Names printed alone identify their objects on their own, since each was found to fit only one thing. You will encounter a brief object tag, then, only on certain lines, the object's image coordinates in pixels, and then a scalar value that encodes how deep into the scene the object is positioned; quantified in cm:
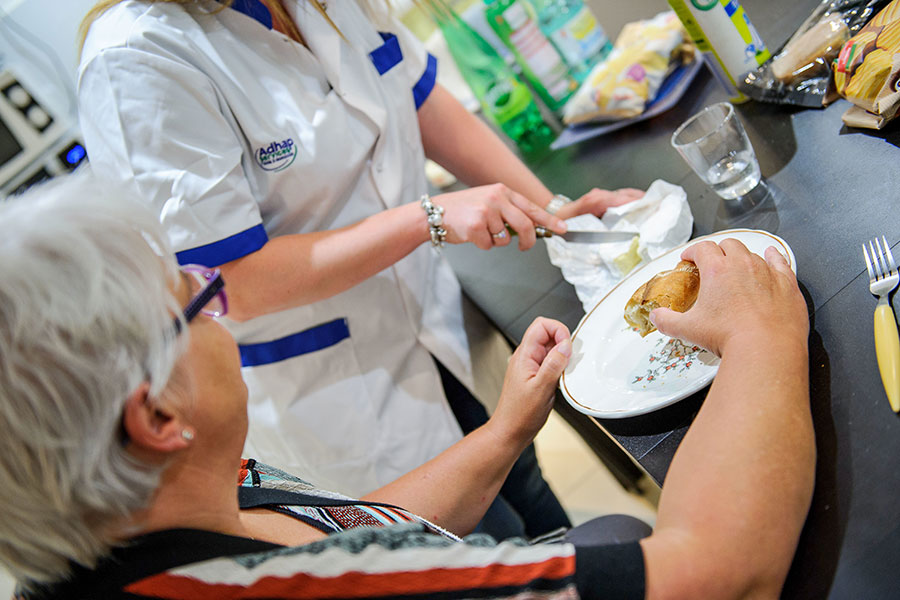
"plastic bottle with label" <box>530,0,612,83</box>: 178
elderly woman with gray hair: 55
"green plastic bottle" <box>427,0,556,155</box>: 181
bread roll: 86
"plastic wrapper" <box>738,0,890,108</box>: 109
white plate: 81
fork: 64
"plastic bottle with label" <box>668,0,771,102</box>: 119
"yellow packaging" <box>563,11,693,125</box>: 151
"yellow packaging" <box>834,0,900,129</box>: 89
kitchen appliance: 219
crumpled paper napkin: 105
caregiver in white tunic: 99
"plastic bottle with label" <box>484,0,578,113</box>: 178
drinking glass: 105
